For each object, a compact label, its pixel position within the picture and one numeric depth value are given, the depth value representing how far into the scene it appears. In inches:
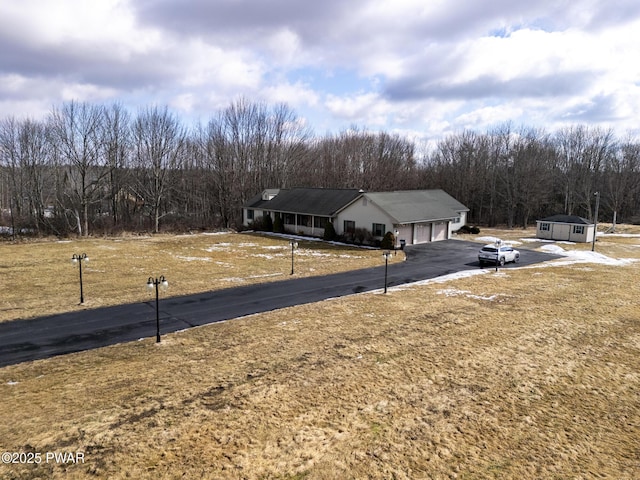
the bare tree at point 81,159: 1781.5
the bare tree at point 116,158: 1966.0
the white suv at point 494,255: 1096.2
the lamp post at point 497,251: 1038.4
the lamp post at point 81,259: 714.8
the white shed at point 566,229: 1551.4
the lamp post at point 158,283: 532.9
